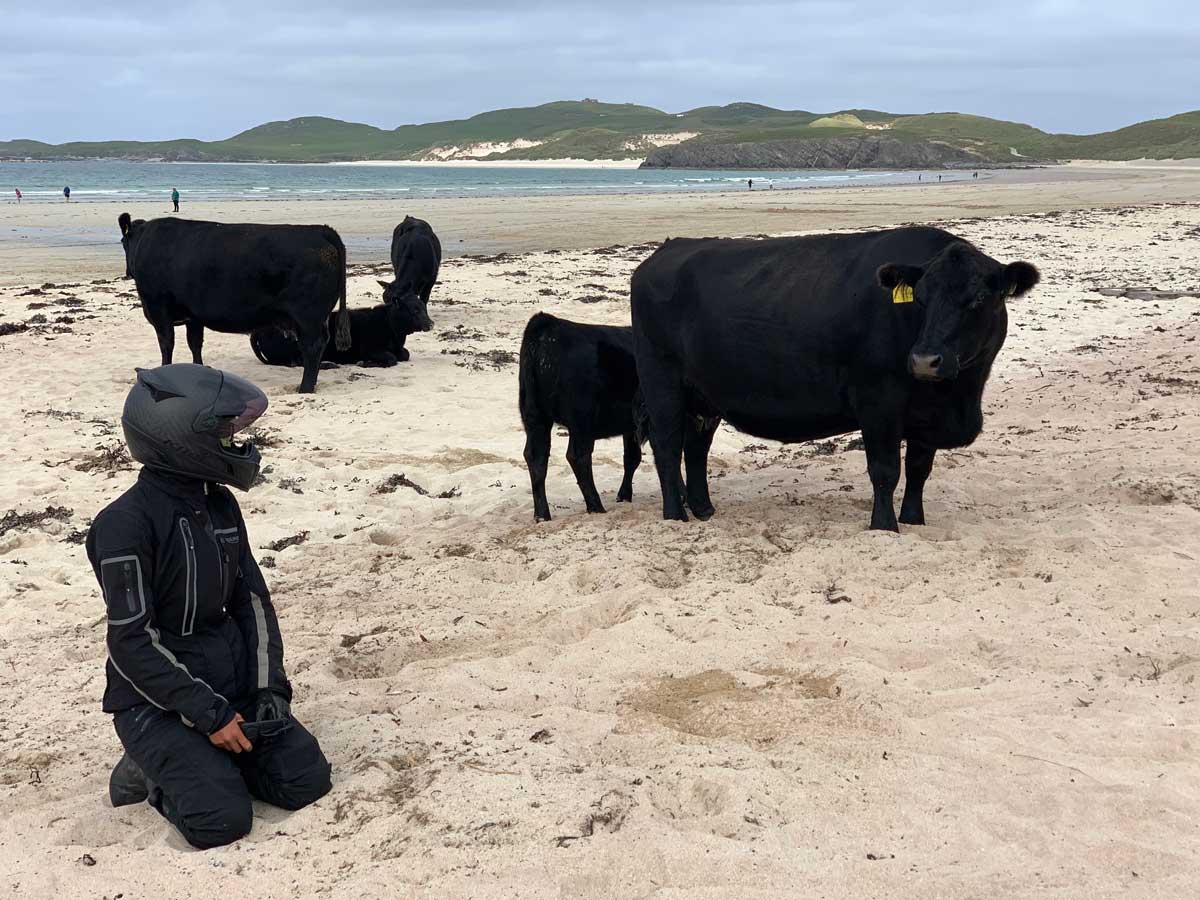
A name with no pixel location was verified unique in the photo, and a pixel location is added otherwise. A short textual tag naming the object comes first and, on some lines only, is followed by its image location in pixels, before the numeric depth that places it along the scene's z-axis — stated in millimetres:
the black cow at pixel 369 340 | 13477
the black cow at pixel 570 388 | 7793
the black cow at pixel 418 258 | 15781
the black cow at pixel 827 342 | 6363
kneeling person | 3725
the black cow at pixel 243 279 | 12289
